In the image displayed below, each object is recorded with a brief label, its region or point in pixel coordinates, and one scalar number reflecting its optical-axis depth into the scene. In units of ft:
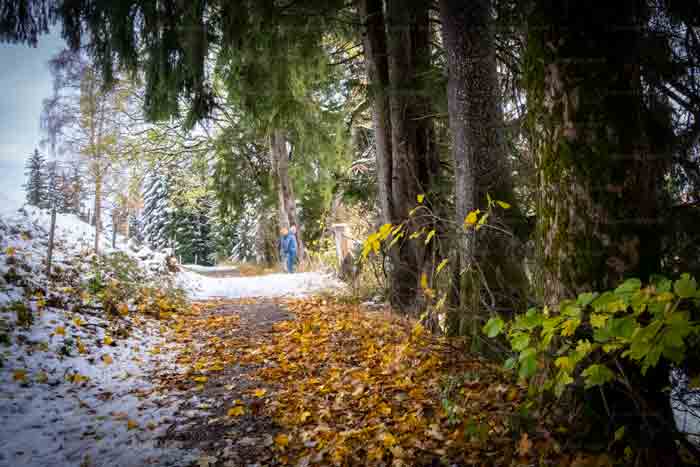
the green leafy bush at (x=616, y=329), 4.25
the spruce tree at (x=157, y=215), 112.98
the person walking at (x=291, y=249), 41.16
